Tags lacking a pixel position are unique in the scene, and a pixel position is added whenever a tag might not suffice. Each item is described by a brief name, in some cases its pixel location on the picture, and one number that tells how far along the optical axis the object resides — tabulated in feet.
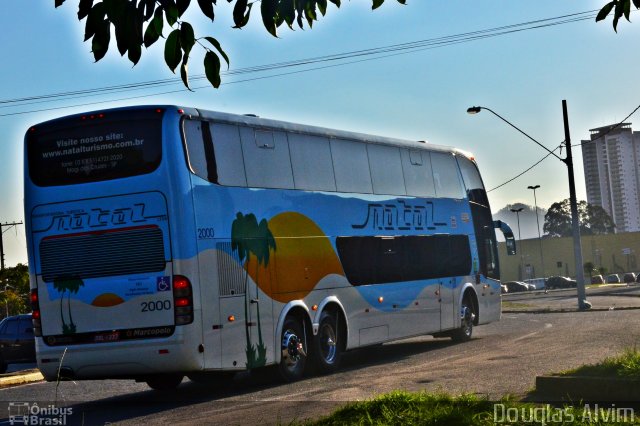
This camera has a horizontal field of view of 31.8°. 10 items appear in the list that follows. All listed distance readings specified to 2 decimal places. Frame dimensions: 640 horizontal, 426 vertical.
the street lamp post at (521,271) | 486.30
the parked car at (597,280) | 377.99
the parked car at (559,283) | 356.18
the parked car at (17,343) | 81.82
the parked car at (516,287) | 352.98
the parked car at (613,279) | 374.02
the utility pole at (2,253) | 304.07
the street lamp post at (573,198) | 132.77
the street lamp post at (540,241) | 475.31
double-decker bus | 49.37
